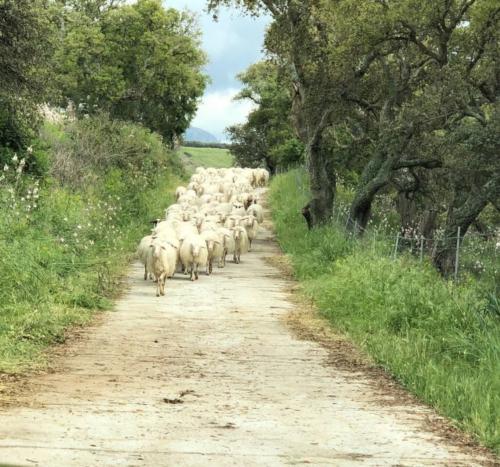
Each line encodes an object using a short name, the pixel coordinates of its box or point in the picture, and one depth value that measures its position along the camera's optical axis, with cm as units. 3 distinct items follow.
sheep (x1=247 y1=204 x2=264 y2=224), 2617
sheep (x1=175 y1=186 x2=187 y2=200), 3024
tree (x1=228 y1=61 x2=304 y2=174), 4812
